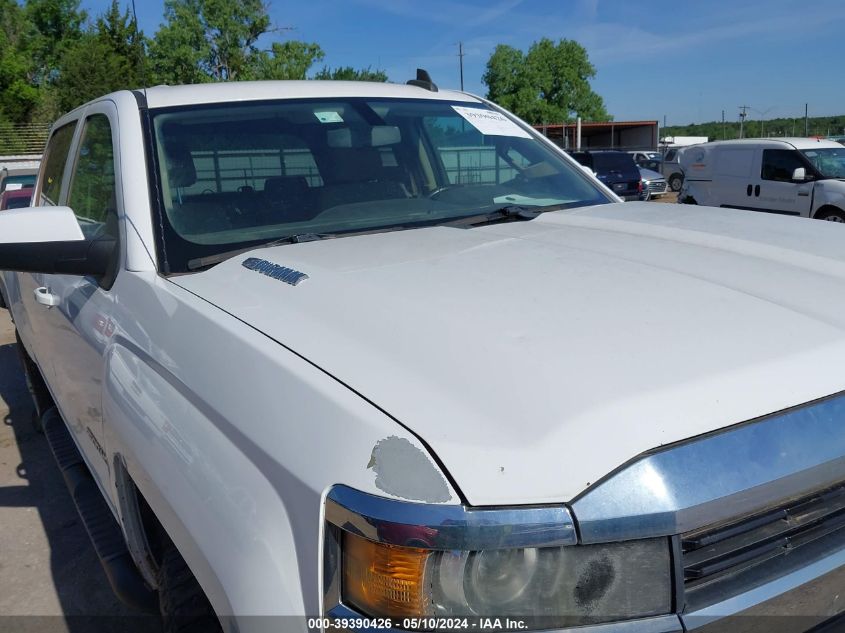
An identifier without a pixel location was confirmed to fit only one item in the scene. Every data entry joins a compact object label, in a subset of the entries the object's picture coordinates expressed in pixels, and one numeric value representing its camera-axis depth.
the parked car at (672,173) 22.44
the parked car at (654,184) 24.39
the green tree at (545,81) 89.62
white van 12.26
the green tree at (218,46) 53.50
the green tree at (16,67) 46.88
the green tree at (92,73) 34.97
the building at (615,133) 58.66
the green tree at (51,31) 54.44
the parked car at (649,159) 33.94
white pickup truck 1.12
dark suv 20.55
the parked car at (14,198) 9.12
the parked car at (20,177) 10.69
